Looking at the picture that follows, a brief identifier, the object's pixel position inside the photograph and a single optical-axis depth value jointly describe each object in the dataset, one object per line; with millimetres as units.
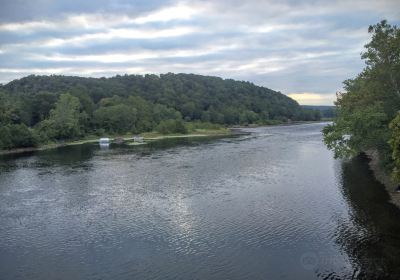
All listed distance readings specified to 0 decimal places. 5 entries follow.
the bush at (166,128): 196250
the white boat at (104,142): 150250
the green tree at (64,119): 159750
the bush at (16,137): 128650
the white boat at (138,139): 162050
